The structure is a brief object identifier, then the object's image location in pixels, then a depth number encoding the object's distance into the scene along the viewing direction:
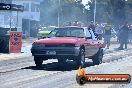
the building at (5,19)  41.71
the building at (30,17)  55.81
